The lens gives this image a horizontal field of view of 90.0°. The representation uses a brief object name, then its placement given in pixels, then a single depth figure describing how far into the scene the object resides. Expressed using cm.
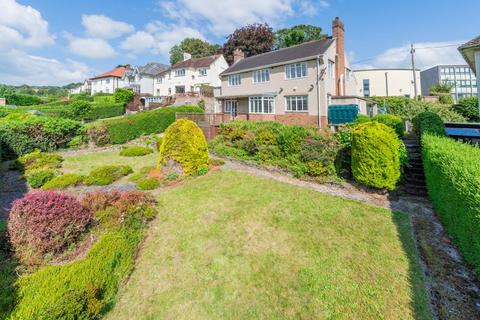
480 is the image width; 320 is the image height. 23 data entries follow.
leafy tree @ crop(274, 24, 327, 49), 5016
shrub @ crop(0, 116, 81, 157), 1622
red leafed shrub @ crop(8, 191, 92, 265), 571
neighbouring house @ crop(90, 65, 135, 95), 6781
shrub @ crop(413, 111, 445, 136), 1164
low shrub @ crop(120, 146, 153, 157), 1719
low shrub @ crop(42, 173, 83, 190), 1119
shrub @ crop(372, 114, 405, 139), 1645
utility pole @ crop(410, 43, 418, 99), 3303
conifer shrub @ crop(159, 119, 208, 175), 1189
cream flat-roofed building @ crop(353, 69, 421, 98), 4594
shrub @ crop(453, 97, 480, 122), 2611
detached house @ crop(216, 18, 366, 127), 2302
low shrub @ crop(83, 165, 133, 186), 1174
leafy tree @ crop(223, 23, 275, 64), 4812
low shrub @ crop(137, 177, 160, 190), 1080
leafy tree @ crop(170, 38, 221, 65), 6769
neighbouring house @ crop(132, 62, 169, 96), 5777
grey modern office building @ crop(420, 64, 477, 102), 8594
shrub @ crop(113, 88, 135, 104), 4438
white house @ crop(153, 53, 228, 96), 4775
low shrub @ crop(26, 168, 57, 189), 1160
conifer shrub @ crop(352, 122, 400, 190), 973
